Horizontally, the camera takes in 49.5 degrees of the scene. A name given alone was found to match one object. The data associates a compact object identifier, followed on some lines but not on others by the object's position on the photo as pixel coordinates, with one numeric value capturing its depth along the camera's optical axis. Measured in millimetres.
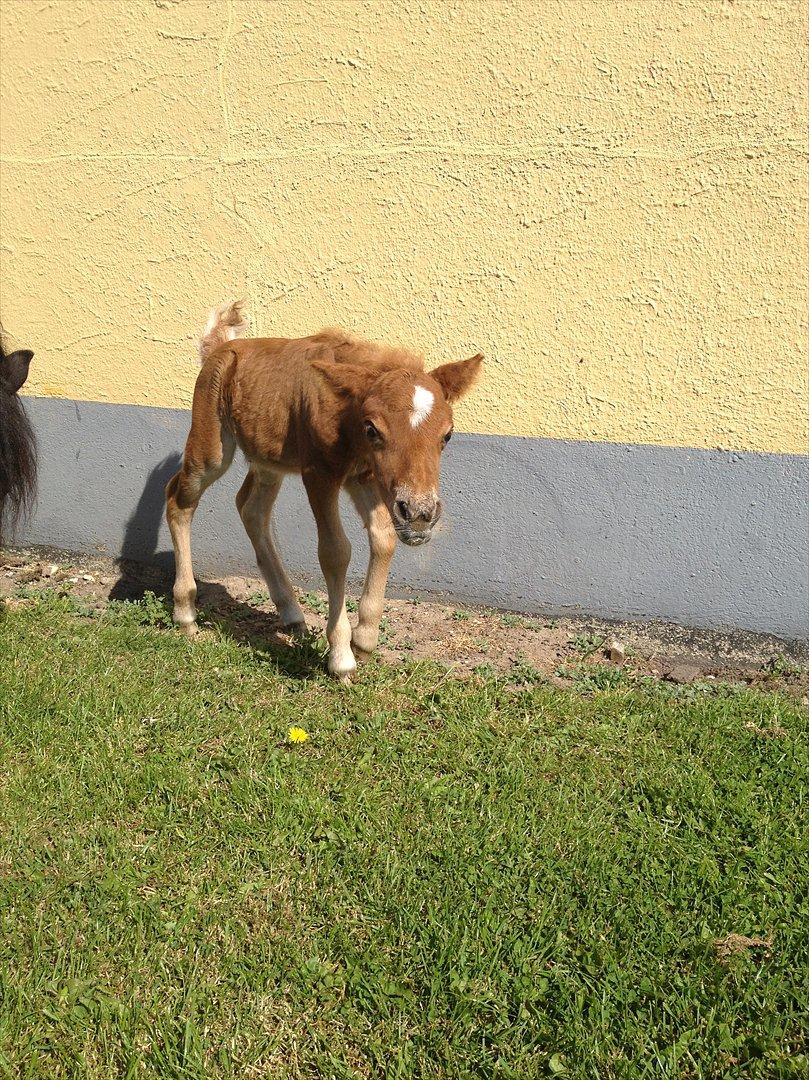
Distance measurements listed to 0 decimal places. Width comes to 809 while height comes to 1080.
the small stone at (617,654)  4684
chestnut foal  3389
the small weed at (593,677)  4293
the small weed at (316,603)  5293
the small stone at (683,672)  4461
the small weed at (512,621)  5113
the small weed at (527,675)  4375
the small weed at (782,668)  4598
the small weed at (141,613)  5012
